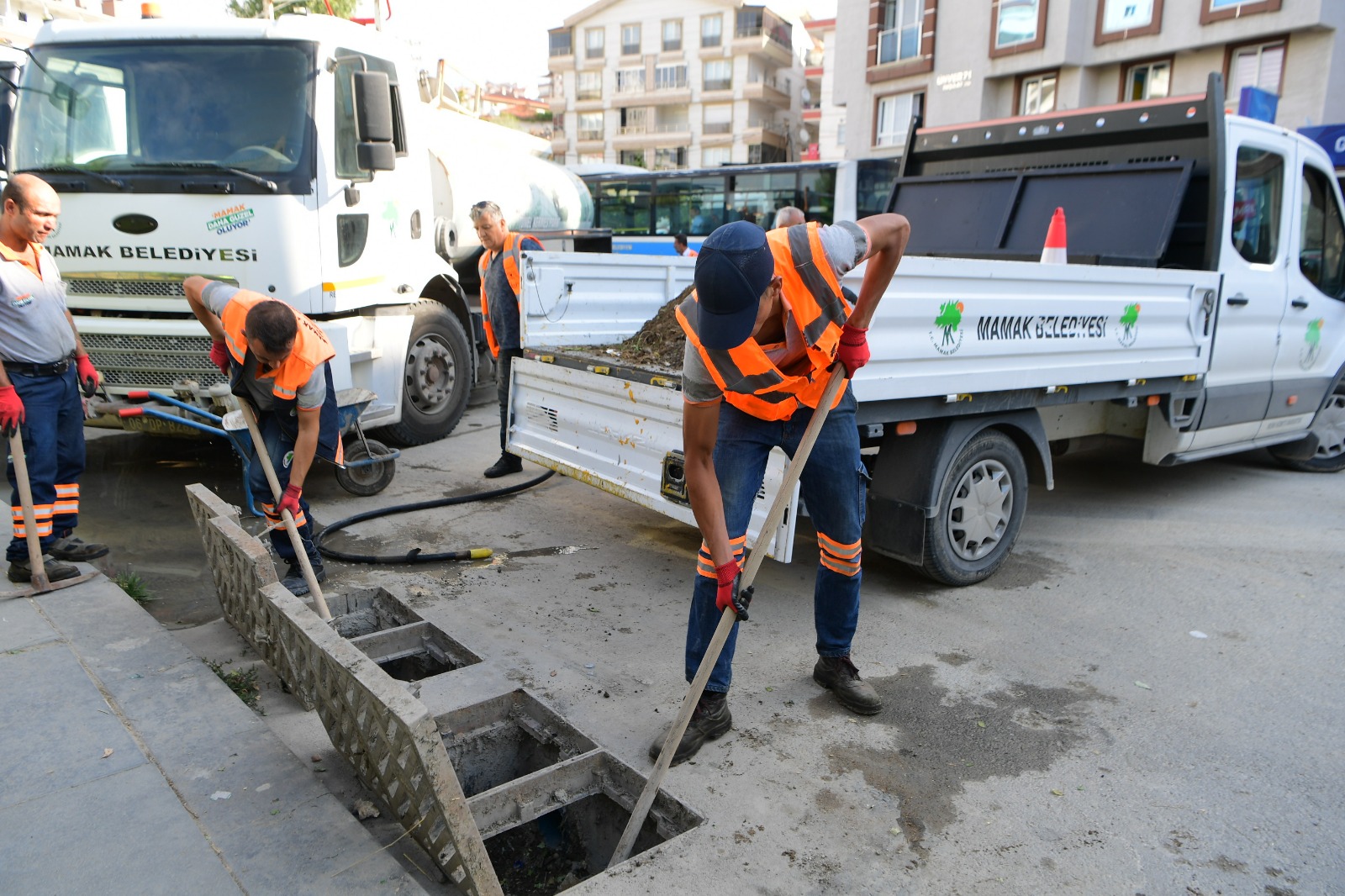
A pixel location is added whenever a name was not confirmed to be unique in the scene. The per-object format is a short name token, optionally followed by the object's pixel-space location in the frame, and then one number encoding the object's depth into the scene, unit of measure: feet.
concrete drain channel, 7.27
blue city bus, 55.52
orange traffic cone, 17.66
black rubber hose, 15.15
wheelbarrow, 16.46
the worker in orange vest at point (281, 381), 12.02
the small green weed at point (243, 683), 10.93
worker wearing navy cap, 7.47
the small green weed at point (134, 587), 13.74
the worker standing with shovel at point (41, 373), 13.35
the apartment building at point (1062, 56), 60.70
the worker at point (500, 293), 19.83
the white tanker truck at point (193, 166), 17.71
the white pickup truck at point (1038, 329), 13.15
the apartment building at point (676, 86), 161.58
